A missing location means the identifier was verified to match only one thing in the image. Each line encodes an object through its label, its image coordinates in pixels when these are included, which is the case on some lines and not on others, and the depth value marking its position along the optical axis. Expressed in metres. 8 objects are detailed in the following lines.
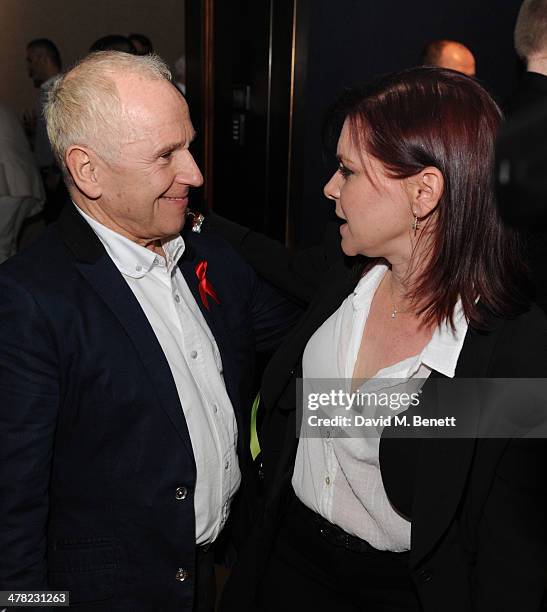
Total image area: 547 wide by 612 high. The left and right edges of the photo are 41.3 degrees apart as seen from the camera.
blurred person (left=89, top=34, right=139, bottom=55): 3.69
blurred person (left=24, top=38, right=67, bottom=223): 4.29
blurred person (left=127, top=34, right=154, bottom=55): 4.07
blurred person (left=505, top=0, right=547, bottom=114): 2.17
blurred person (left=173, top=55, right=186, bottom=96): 4.36
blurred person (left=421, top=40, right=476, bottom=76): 3.84
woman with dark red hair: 1.44
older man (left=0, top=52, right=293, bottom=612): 1.40
